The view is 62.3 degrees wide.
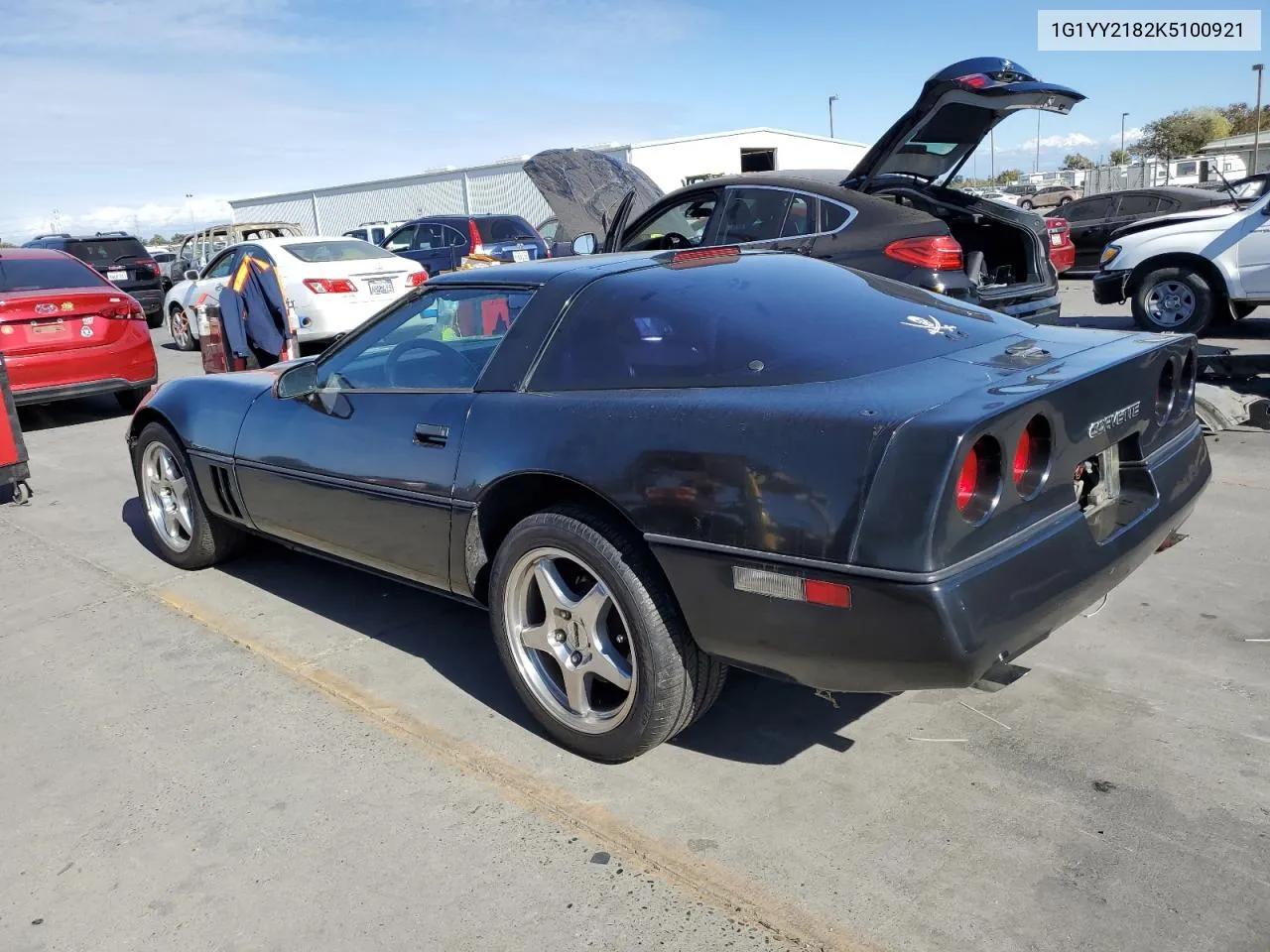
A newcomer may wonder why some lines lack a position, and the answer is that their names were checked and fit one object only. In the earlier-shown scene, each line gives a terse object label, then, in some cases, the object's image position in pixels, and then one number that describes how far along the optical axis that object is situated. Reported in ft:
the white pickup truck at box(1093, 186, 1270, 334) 32.19
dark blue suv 48.21
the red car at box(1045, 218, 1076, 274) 44.09
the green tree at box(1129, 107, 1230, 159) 194.90
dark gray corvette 7.86
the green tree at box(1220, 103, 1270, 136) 194.90
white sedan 37.55
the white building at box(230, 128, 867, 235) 112.47
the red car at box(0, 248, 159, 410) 28.53
